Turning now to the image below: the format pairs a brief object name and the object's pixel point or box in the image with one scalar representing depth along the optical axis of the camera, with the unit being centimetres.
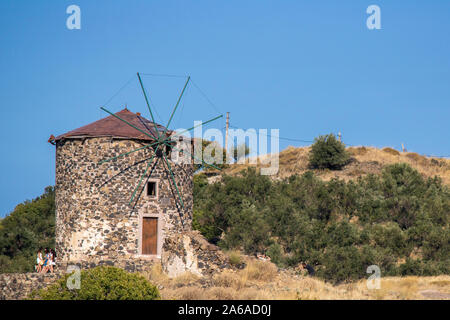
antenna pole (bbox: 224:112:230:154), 6003
